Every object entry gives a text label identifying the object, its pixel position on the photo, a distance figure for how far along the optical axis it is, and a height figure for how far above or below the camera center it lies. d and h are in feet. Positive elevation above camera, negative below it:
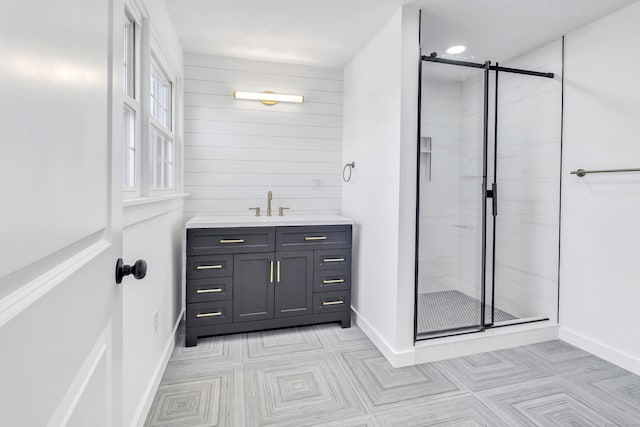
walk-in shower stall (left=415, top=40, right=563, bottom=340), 8.11 +0.26
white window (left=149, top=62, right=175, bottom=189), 7.60 +1.58
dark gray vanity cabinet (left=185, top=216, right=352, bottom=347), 8.75 -2.02
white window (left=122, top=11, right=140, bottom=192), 5.71 +1.52
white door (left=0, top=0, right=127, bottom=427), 1.21 -0.07
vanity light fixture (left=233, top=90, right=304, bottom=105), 10.32 +3.22
